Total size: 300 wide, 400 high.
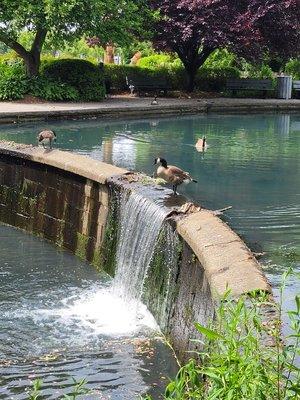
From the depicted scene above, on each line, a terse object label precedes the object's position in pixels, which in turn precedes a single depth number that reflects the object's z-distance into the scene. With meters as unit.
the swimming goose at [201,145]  16.59
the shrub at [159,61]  32.94
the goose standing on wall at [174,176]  8.89
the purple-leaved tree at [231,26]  26.84
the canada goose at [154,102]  24.17
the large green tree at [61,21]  22.73
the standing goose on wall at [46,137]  11.96
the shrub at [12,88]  23.84
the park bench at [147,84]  29.19
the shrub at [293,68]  35.94
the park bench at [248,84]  31.17
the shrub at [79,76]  25.09
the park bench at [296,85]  32.38
